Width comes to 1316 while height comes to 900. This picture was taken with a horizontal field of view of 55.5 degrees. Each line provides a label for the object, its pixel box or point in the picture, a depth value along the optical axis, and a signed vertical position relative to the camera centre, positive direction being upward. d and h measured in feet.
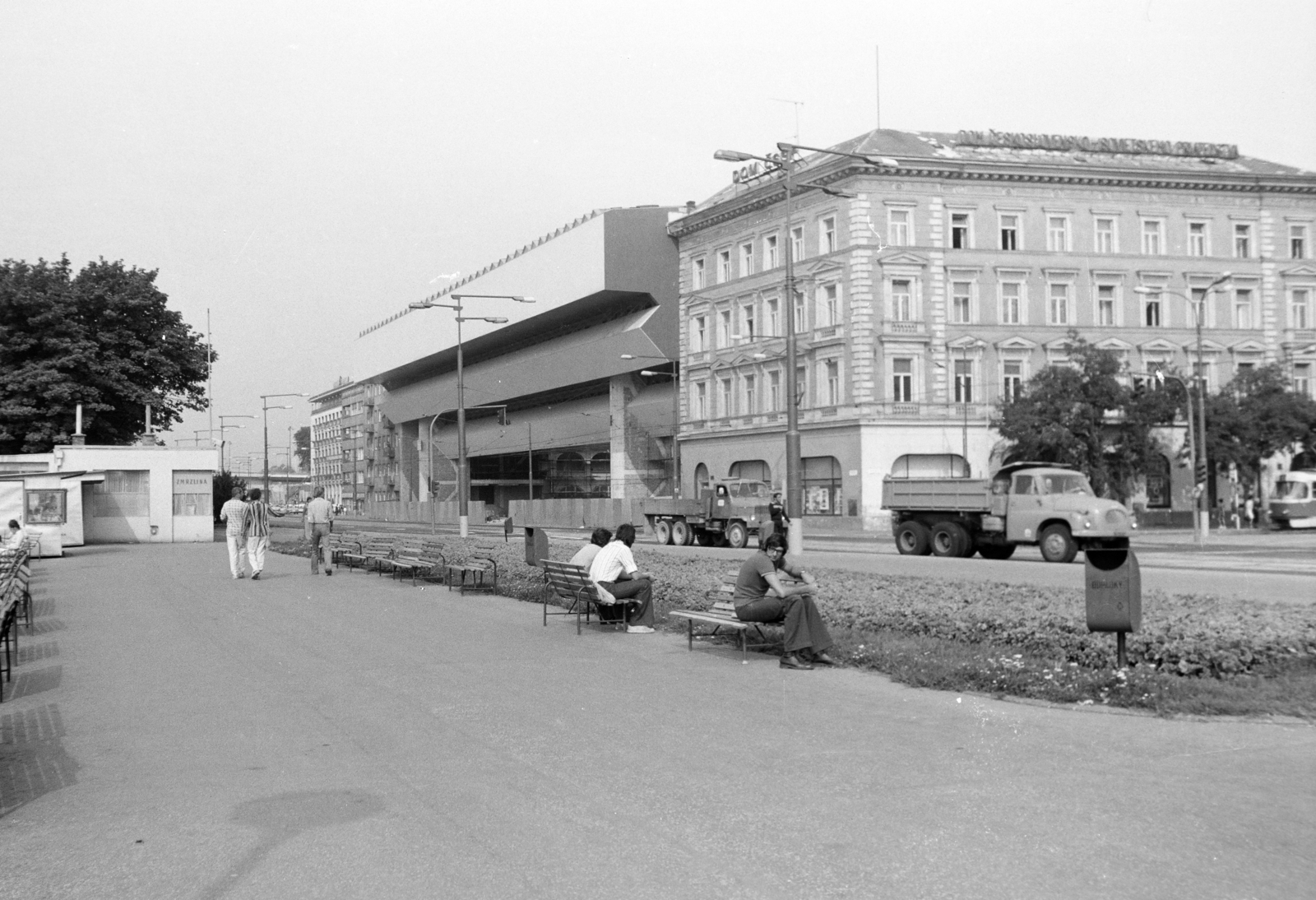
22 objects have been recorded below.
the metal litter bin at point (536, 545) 67.62 -2.87
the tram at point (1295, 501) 172.96 -3.01
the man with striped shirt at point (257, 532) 76.13 -2.16
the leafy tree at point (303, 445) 617.62 +26.20
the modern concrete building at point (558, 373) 228.84 +25.39
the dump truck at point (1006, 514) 93.45 -2.31
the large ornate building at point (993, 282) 181.57 +30.37
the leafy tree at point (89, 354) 178.91 +22.02
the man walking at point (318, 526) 83.05 -1.98
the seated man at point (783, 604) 39.27 -3.74
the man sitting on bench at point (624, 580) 50.14 -3.62
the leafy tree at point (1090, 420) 167.63 +8.67
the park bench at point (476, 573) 69.46 -4.69
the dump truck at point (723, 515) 125.39 -2.63
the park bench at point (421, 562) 75.00 -4.07
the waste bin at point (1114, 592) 32.65 -2.89
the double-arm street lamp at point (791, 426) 83.76 +4.37
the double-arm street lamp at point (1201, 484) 136.36 -0.27
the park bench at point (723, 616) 42.19 -4.48
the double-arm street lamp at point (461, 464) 135.54 +3.36
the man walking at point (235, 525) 76.23 -1.69
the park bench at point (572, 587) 50.14 -3.95
